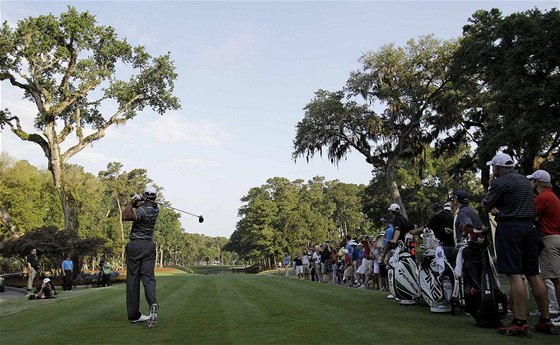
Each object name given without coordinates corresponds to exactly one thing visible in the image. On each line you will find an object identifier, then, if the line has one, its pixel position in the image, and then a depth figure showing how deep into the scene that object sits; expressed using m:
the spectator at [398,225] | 9.44
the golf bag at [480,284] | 6.39
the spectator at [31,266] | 23.33
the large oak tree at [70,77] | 31.92
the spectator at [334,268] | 22.44
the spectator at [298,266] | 32.04
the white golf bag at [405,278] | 9.16
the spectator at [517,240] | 5.89
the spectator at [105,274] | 26.86
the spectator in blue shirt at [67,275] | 23.42
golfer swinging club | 7.38
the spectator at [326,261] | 24.44
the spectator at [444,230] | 8.09
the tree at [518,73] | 19.72
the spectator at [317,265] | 26.09
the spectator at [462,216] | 7.50
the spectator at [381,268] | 14.58
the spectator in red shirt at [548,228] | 6.59
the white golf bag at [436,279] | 7.80
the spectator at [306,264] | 29.82
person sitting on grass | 15.34
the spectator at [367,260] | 17.20
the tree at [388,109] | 34.28
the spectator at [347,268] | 20.20
